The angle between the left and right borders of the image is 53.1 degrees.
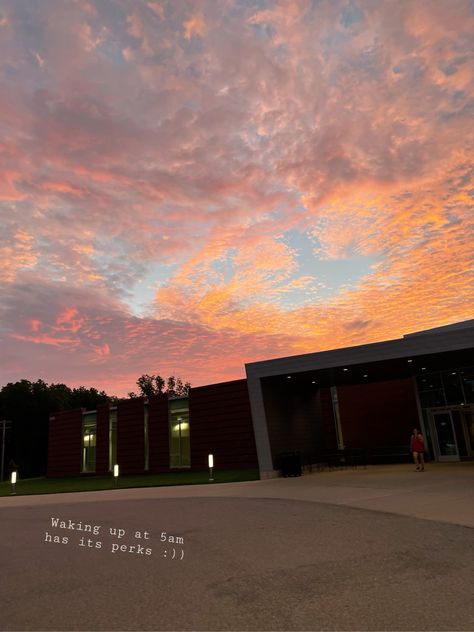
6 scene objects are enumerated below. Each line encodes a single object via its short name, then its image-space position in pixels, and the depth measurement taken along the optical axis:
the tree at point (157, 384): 126.00
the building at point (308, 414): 20.34
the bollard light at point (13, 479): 25.08
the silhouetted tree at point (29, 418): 70.38
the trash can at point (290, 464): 20.80
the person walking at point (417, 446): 19.26
